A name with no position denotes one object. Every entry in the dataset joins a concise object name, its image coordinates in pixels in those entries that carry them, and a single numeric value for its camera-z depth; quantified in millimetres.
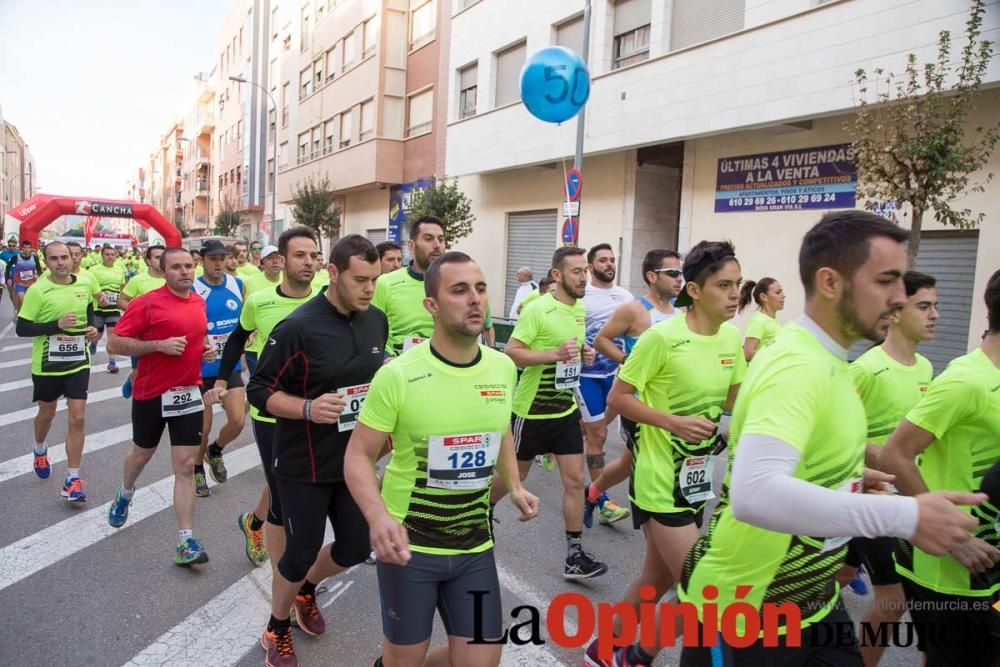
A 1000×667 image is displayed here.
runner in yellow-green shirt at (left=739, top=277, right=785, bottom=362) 7121
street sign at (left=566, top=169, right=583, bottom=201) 12155
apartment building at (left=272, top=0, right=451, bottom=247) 25953
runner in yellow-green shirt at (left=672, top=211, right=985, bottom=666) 1646
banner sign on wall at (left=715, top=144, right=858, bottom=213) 12141
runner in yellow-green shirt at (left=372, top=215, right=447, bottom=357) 5566
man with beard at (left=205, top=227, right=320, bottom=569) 4523
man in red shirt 4723
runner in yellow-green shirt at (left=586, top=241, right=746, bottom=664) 3254
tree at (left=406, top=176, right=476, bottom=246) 21109
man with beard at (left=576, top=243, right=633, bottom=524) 5734
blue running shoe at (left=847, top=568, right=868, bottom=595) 4438
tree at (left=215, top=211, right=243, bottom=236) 47000
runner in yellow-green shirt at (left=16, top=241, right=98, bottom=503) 5992
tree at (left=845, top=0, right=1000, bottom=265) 8406
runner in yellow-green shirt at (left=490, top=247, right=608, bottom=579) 4672
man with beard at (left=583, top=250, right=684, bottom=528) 5152
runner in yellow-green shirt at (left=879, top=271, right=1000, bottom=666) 2506
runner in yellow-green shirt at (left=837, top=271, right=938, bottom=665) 3387
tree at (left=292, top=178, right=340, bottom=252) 29594
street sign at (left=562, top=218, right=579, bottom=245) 12281
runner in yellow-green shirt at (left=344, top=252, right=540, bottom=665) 2537
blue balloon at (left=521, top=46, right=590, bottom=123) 10695
